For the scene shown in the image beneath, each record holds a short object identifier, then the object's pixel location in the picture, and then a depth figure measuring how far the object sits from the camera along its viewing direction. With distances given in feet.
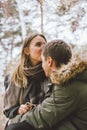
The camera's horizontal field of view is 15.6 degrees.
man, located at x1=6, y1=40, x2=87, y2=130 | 6.16
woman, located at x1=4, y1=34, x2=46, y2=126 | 7.74
